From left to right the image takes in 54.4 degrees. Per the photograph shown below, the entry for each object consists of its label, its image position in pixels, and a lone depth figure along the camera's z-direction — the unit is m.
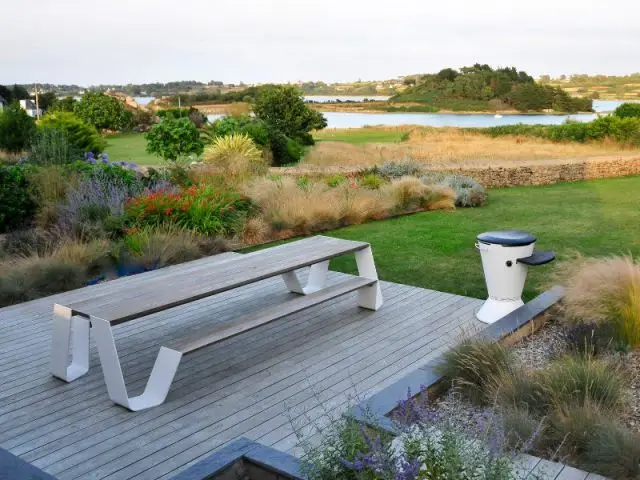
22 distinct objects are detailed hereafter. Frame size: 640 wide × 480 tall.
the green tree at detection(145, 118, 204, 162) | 16.59
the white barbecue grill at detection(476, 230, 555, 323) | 4.83
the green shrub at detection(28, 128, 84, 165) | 10.52
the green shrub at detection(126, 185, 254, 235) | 7.67
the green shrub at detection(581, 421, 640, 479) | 2.59
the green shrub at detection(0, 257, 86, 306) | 5.94
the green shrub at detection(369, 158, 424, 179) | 12.59
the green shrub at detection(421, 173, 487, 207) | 11.05
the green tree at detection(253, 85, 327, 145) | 25.31
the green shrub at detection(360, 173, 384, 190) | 11.36
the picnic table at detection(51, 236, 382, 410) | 3.66
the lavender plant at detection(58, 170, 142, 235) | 7.36
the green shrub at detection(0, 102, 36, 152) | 17.83
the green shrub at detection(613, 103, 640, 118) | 22.28
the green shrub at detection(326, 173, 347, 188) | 11.04
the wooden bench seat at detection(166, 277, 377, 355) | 3.77
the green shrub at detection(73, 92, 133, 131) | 43.04
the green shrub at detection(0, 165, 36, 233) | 8.34
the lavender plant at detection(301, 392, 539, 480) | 1.94
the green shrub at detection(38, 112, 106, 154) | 16.19
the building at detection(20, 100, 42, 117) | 60.53
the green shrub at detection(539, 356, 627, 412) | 3.11
